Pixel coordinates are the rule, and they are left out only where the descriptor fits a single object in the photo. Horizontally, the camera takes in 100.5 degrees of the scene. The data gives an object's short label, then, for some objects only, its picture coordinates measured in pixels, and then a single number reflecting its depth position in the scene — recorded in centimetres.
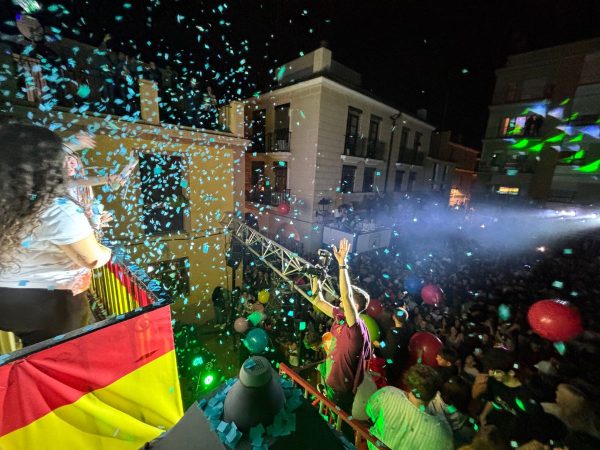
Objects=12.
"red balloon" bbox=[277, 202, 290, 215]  1335
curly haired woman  174
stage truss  686
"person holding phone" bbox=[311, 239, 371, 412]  285
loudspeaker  1083
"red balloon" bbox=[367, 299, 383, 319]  688
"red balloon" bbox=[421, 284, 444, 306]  756
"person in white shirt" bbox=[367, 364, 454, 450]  289
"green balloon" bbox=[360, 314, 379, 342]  557
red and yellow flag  177
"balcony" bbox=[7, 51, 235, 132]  608
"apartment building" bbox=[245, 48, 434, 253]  1240
